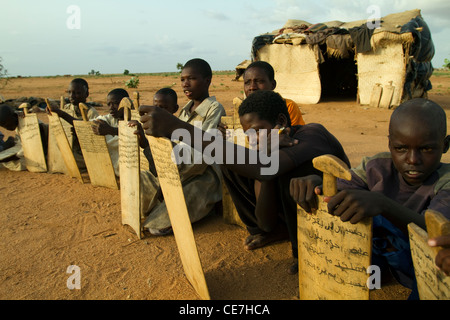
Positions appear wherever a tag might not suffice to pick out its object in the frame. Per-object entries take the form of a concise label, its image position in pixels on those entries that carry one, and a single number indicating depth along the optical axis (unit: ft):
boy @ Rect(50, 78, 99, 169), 17.19
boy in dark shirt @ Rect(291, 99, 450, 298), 5.10
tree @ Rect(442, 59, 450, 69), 109.97
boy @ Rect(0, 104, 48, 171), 17.75
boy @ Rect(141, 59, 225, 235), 10.91
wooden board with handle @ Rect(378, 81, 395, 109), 35.04
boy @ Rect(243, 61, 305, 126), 12.13
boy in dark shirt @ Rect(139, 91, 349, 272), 6.78
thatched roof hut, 33.35
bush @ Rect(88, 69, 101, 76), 170.06
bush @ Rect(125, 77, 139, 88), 68.44
